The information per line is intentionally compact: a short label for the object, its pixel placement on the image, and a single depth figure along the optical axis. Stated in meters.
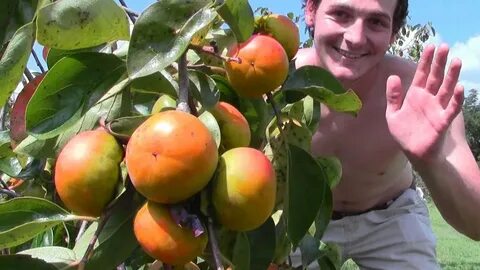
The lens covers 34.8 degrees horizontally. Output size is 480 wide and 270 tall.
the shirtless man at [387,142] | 1.85
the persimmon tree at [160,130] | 0.77
